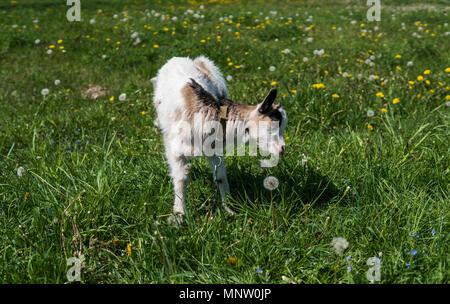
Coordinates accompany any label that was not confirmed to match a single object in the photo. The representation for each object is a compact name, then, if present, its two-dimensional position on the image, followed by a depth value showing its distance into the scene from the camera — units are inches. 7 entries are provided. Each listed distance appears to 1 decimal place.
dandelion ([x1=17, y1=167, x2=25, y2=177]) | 126.7
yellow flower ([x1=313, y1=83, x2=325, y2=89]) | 189.3
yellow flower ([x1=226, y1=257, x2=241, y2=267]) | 95.1
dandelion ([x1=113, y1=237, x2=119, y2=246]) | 102.9
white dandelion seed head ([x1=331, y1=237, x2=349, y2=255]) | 93.4
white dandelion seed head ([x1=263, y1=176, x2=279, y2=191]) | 105.2
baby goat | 105.7
